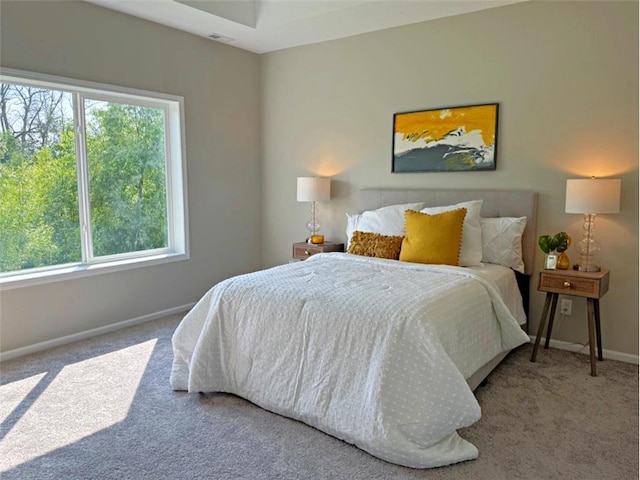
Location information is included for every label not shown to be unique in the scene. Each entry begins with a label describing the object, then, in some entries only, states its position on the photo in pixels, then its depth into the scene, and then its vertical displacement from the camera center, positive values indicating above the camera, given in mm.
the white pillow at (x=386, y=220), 3760 -237
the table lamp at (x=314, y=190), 4457 +9
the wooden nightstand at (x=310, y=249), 4375 -551
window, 3361 +99
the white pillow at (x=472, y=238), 3357 -342
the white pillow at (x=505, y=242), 3457 -380
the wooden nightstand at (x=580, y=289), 3025 -654
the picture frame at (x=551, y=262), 3254 -492
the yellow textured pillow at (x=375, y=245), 3529 -418
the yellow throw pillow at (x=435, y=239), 3254 -338
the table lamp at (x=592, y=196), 3014 -28
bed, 2070 -810
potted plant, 3250 -406
